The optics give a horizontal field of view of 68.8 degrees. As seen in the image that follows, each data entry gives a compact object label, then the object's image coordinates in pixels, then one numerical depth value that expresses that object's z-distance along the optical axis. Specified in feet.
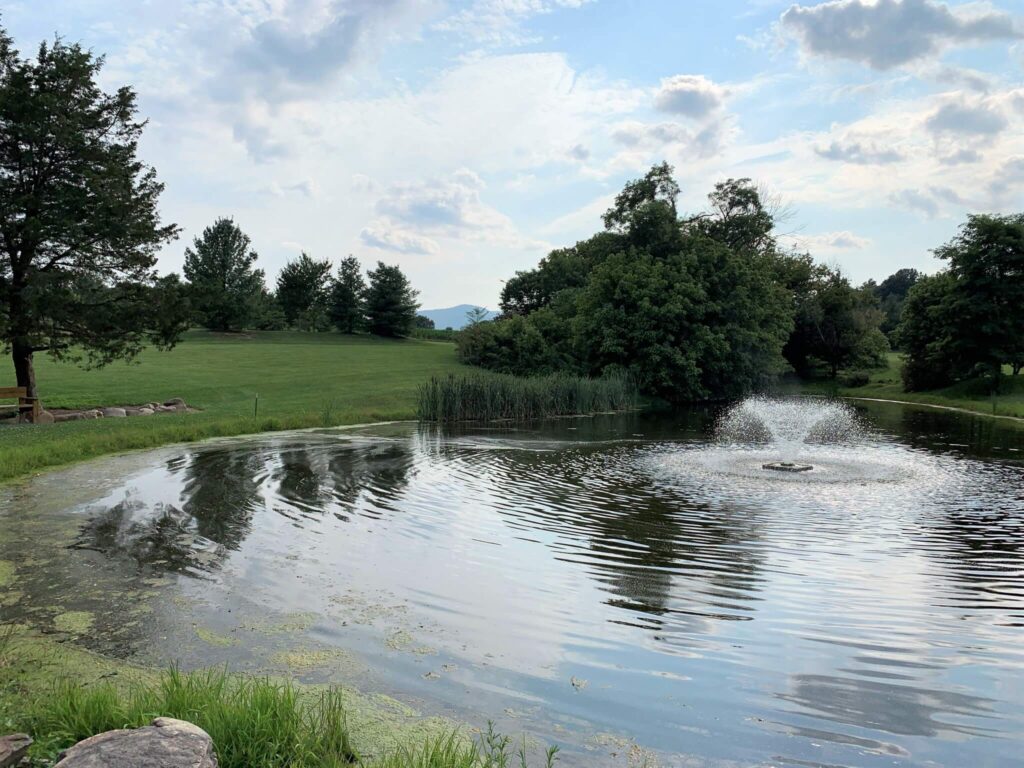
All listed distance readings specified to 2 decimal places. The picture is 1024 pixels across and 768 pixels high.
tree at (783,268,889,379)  188.03
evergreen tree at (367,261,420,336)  245.45
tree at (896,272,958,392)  140.67
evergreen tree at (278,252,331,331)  282.36
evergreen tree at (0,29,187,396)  67.77
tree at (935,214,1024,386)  133.69
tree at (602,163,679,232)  163.63
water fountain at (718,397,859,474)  59.47
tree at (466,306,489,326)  218.96
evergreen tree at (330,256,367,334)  251.80
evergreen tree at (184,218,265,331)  260.21
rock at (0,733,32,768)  11.43
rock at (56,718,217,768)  10.61
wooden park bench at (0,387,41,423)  72.18
